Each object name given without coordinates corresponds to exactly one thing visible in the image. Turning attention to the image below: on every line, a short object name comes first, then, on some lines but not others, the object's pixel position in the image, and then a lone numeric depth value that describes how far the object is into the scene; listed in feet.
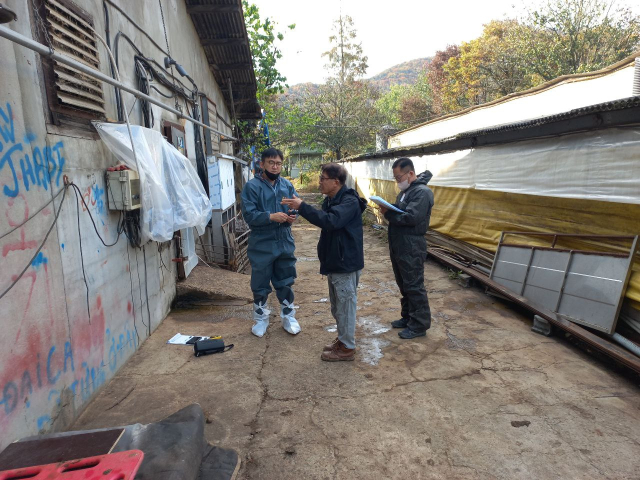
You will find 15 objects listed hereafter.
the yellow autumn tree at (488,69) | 58.39
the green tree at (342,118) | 82.69
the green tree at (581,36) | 45.55
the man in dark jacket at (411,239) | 12.25
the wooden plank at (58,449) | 5.53
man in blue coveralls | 12.19
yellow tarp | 12.18
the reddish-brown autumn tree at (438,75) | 93.02
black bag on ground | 11.76
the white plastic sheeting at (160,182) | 9.96
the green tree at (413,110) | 90.33
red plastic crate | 4.84
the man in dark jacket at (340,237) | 10.24
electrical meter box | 10.03
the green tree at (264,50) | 36.37
